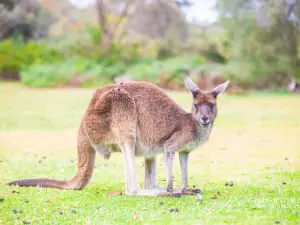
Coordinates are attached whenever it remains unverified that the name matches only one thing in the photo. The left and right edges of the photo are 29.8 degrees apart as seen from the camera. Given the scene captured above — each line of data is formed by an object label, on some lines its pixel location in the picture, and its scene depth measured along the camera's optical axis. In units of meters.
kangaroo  6.38
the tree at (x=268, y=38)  21.31
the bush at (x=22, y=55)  24.20
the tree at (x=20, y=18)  28.81
